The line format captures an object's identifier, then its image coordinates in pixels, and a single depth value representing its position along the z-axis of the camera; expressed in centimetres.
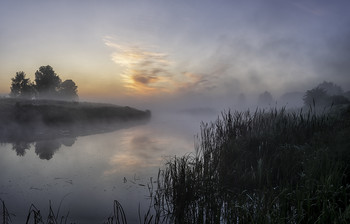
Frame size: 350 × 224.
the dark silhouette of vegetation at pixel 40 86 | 6328
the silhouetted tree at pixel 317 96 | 3897
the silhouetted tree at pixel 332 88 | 6686
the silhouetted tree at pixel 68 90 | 7462
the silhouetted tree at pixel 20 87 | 6669
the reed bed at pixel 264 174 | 587
